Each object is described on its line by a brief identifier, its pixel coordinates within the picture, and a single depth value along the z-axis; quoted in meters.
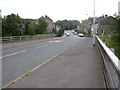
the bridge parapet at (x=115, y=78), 2.29
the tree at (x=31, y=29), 31.81
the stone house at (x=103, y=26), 64.47
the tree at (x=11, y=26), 25.88
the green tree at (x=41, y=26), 42.05
